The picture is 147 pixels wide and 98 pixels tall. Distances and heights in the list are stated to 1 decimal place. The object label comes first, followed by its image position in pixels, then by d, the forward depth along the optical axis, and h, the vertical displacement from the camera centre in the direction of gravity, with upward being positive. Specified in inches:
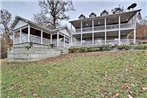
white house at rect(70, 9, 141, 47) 405.6 +124.7
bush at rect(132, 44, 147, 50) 260.9 +5.0
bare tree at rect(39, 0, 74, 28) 577.4 +322.0
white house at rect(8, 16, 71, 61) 241.5 +31.4
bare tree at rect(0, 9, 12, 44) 625.2 +253.2
